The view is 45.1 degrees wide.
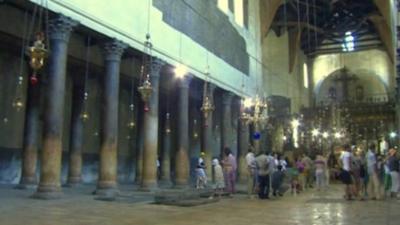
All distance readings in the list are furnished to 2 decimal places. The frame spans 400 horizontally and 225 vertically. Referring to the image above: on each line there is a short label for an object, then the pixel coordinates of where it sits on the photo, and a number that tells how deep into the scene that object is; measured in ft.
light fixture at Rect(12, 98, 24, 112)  36.45
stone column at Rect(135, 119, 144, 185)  62.23
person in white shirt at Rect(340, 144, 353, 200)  40.52
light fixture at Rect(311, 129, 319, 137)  111.65
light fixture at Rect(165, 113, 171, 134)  70.59
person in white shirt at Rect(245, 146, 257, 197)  43.86
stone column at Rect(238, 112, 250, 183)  78.23
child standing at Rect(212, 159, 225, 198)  44.39
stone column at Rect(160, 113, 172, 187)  67.42
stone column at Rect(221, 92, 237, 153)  73.51
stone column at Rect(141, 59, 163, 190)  48.98
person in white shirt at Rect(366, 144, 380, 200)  40.14
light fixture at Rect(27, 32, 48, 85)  28.58
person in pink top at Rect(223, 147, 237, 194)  45.52
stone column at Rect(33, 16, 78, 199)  35.53
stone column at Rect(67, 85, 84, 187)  52.39
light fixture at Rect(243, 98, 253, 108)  66.69
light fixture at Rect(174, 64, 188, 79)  57.98
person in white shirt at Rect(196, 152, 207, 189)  51.08
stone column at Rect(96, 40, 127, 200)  42.04
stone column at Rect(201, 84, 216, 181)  65.21
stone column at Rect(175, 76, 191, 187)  57.74
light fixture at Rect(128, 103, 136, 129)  68.44
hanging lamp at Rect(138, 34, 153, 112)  48.35
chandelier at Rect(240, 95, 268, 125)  61.62
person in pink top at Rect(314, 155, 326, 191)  50.62
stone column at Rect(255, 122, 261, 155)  83.71
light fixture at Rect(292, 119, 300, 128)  104.12
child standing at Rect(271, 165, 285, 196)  45.83
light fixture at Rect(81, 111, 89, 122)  51.49
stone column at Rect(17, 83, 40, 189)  44.80
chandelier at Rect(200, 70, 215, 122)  54.03
